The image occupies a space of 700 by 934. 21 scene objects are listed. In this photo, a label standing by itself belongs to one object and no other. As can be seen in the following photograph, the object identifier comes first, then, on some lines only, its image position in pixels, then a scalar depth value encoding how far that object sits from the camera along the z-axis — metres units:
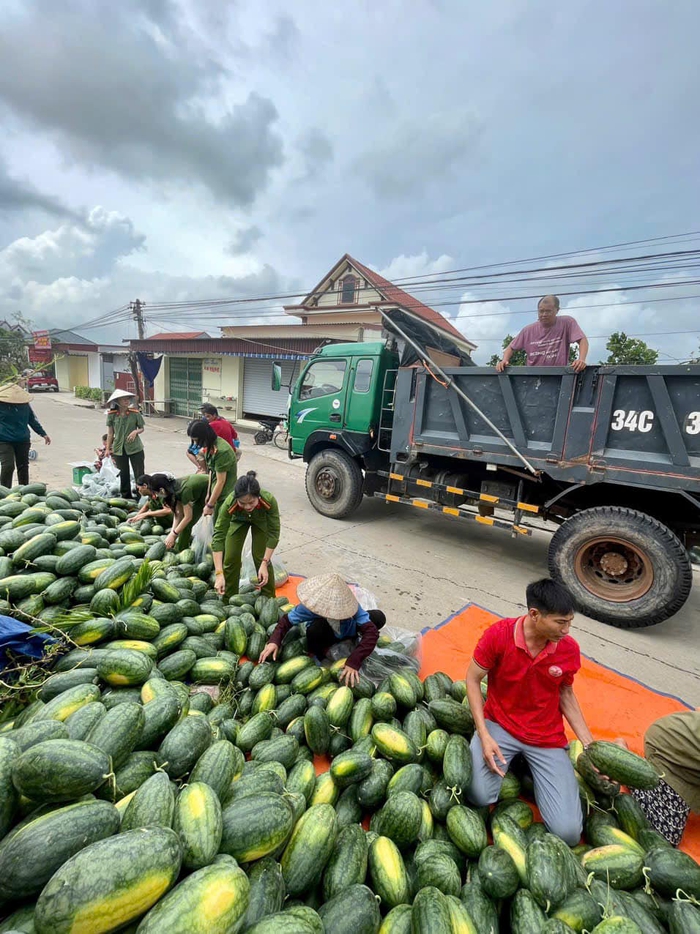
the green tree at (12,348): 36.22
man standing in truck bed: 5.04
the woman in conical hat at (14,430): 5.82
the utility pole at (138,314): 25.58
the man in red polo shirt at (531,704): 2.09
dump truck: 4.23
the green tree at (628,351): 18.23
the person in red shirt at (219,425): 6.07
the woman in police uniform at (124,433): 6.32
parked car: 33.25
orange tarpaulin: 2.99
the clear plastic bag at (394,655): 3.00
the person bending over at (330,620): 2.84
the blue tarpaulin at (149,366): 21.70
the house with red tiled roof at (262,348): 16.52
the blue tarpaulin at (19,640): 2.20
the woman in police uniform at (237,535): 3.70
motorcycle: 15.60
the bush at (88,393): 26.53
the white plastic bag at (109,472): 6.76
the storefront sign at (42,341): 32.49
